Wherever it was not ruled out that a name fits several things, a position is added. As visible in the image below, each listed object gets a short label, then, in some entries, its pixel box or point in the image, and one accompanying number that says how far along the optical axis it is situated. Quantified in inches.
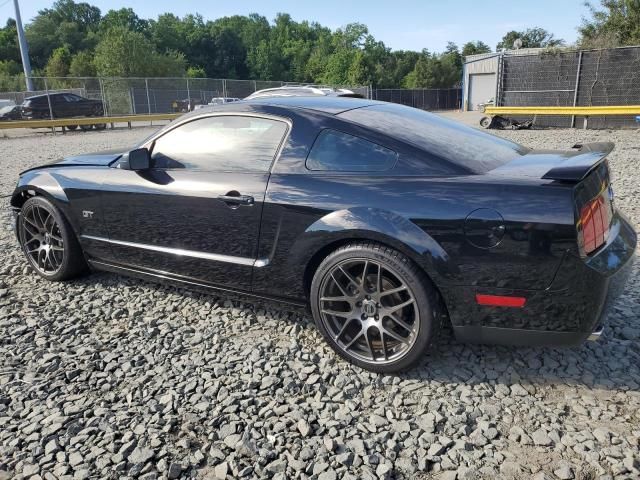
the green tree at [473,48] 3093.0
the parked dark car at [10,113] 868.0
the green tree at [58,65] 2378.9
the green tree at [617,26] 764.6
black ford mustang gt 95.0
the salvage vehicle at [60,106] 877.8
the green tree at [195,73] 2778.1
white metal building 1441.9
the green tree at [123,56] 2016.5
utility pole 1063.6
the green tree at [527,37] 2780.0
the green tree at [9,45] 2925.7
